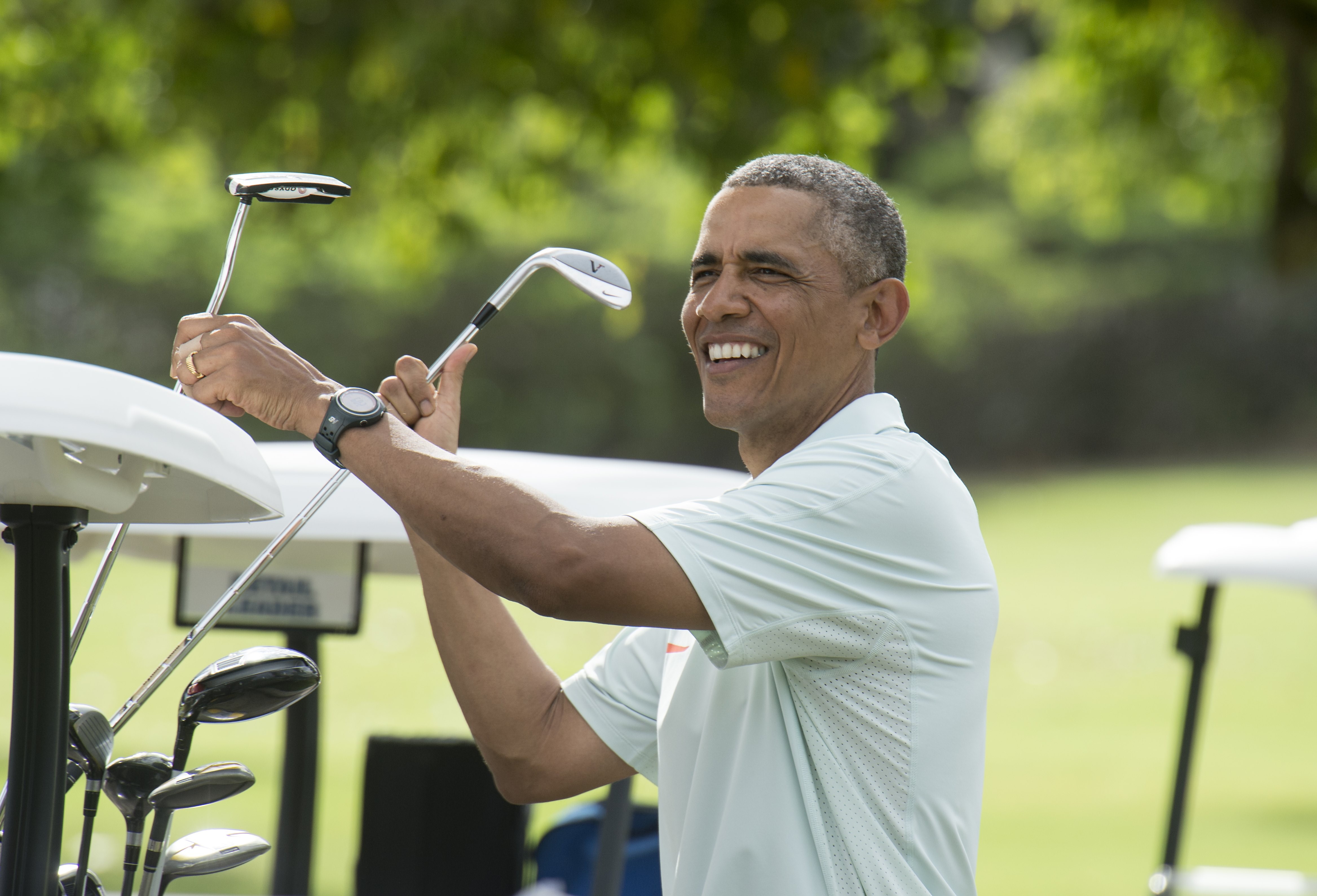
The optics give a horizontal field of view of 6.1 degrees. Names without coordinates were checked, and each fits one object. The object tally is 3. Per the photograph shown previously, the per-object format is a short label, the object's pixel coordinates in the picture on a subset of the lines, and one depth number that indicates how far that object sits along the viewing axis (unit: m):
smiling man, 9.72
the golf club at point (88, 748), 9.73
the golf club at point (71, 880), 9.74
